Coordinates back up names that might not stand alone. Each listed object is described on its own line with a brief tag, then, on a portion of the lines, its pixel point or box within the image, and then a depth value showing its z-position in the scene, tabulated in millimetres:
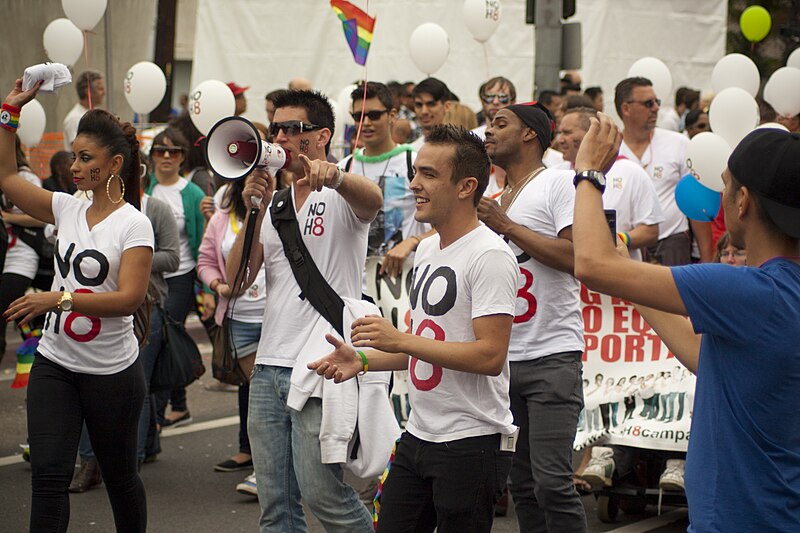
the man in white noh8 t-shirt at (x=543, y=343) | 9140
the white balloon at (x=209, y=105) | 15530
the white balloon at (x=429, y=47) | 20972
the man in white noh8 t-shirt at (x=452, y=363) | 7371
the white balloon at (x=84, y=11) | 16311
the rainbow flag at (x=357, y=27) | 12230
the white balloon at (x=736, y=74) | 18598
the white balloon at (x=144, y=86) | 17440
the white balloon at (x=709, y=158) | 13916
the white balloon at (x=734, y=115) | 14907
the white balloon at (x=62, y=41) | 17860
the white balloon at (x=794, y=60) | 19771
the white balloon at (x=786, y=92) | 17035
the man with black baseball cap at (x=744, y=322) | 5359
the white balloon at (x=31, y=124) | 16644
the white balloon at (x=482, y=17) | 21174
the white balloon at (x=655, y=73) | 20668
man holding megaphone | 8431
